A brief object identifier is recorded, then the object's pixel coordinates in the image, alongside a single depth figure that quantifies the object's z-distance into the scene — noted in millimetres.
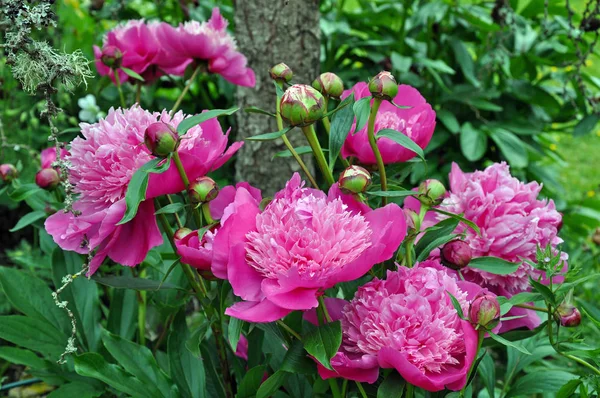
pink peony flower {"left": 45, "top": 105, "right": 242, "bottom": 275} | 811
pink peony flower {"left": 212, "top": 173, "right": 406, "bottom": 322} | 702
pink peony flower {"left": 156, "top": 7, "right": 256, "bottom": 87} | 1280
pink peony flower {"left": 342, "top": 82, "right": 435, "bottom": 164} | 873
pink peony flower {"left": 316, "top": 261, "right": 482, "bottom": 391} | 732
